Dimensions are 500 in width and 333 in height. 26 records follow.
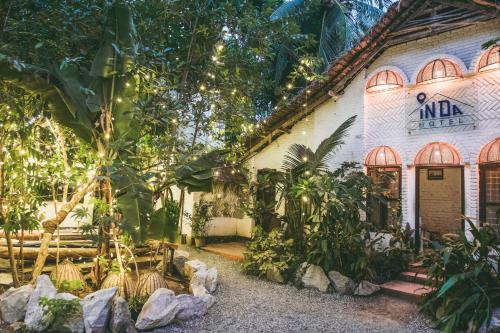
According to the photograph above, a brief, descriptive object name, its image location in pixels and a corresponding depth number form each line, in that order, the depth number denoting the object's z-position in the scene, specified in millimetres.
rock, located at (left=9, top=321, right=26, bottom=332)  4559
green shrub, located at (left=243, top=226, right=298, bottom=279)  7754
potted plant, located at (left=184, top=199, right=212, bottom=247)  11172
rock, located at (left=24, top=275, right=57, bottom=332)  4496
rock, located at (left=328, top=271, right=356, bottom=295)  7012
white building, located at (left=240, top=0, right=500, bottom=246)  7223
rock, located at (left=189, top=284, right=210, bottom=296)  6014
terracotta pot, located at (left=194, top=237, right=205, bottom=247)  11484
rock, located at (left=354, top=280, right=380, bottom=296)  6852
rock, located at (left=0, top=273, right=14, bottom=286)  5691
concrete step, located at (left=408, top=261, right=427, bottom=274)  7529
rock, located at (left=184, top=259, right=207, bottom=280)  6890
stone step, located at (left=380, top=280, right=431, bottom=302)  6561
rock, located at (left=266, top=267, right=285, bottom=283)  7633
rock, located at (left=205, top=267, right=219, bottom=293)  6676
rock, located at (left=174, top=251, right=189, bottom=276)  7514
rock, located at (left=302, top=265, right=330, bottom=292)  7133
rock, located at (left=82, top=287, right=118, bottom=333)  4445
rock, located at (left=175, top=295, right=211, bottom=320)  5258
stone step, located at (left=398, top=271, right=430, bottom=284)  7205
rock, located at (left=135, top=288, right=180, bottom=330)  4824
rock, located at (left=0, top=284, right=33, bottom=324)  4766
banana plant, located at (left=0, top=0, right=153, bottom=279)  4613
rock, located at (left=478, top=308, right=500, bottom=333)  4574
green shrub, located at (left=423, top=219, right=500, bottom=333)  4824
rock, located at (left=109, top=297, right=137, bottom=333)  4555
